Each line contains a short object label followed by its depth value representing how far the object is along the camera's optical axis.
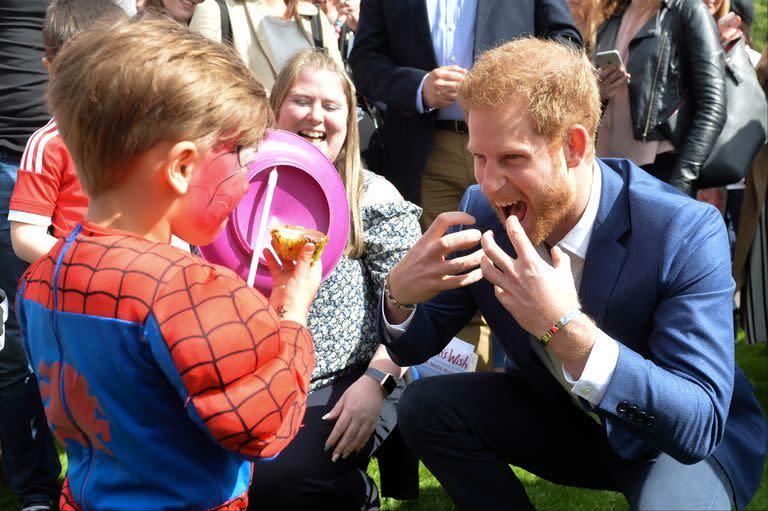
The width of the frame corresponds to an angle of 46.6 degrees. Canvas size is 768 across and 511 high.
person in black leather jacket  4.08
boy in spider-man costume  1.65
